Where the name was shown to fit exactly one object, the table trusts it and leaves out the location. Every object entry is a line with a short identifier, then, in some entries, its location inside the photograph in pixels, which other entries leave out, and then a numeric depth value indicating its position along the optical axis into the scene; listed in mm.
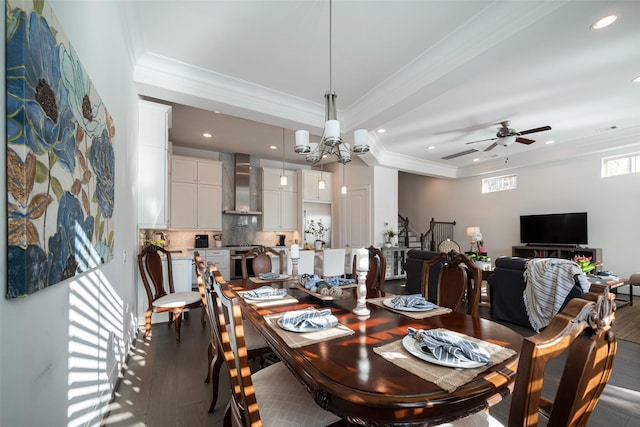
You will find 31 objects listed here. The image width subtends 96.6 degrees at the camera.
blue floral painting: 838
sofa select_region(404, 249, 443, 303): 4771
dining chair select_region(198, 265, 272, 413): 1886
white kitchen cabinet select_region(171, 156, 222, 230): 5902
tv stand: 5727
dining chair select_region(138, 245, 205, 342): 3053
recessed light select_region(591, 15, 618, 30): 2215
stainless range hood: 6672
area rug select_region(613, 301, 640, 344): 3311
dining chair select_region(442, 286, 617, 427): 618
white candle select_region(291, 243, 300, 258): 2686
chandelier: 2367
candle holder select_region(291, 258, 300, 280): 2785
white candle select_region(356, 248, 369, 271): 1615
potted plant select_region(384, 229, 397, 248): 6739
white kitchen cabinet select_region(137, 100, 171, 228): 3447
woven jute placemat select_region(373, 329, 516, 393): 935
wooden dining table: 859
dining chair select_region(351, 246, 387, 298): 2803
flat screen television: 5977
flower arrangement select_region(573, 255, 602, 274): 4223
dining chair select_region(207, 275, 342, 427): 1056
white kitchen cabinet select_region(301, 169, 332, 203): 7285
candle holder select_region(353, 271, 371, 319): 1620
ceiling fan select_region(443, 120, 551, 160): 4633
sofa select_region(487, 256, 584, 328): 3688
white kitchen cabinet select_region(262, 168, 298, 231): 7031
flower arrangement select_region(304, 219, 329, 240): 7637
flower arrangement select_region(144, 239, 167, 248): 3539
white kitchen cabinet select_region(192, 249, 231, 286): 5852
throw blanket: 3195
